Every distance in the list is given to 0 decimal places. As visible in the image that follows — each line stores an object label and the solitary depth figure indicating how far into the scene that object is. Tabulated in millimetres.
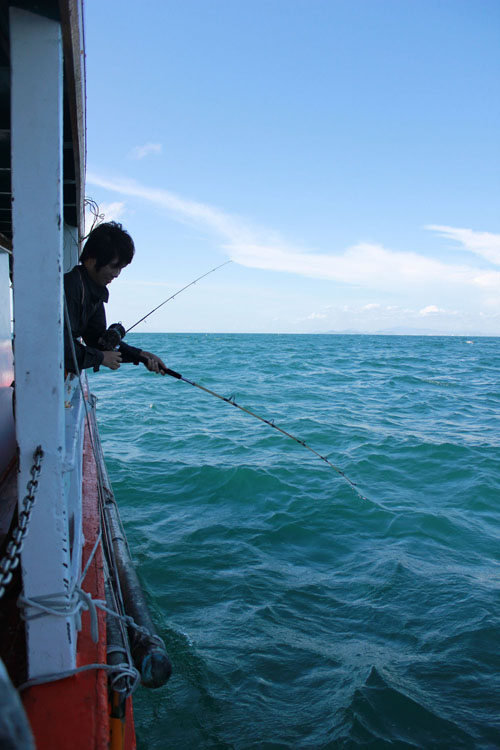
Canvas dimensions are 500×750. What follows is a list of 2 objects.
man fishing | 2371
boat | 1533
